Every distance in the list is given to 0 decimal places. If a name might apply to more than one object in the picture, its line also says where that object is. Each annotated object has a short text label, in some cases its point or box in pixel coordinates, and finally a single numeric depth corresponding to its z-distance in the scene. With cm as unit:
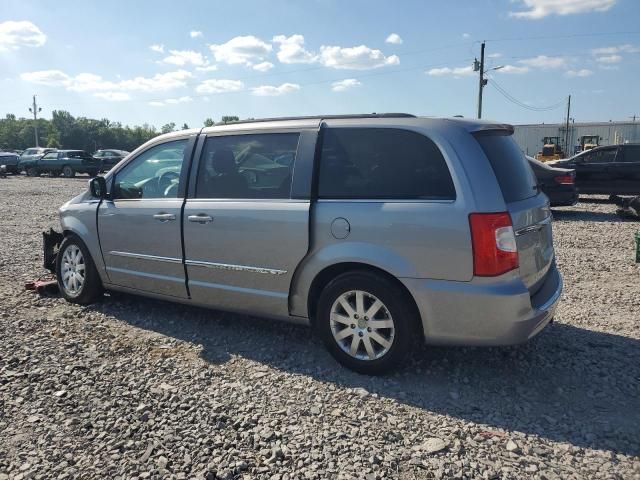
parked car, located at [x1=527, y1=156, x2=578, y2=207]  1173
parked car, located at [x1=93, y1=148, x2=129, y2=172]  3086
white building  5047
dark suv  1376
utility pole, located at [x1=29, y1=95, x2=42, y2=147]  8701
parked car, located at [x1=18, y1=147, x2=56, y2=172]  3231
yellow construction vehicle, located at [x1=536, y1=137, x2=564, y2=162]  4053
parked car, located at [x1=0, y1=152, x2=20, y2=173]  3350
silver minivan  345
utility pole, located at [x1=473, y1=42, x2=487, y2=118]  3581
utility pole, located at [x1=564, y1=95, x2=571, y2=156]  5161
